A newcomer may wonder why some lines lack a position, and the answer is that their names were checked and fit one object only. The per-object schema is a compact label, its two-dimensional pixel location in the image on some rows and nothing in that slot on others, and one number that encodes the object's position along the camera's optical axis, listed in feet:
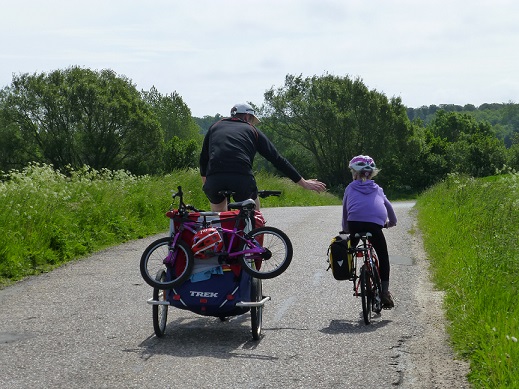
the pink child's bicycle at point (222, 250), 23.72
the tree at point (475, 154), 298.56
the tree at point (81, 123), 252.21
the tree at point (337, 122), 266.36
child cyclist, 27.40
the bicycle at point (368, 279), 26.03
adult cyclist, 26.32
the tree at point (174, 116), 433.07
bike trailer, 23.76
